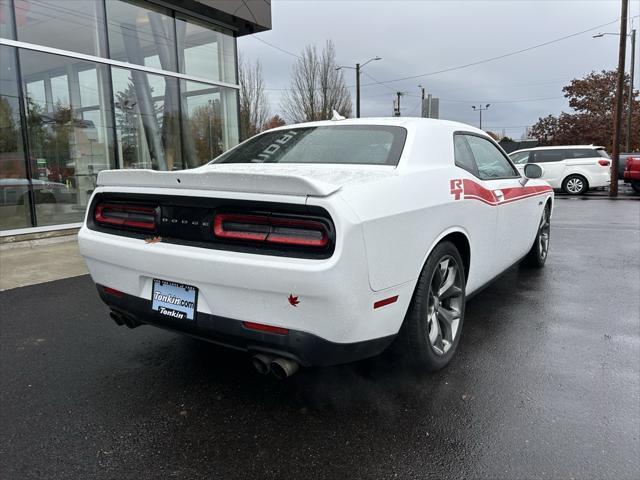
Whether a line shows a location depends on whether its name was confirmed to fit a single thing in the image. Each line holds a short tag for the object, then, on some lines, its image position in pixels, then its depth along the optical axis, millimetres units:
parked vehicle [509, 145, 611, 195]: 16562
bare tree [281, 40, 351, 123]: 29969
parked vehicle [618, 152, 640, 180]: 19061
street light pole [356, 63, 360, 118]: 29109
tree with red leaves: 40500
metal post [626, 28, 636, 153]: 31294
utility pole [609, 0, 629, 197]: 16391
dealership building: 8133
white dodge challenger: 2088
